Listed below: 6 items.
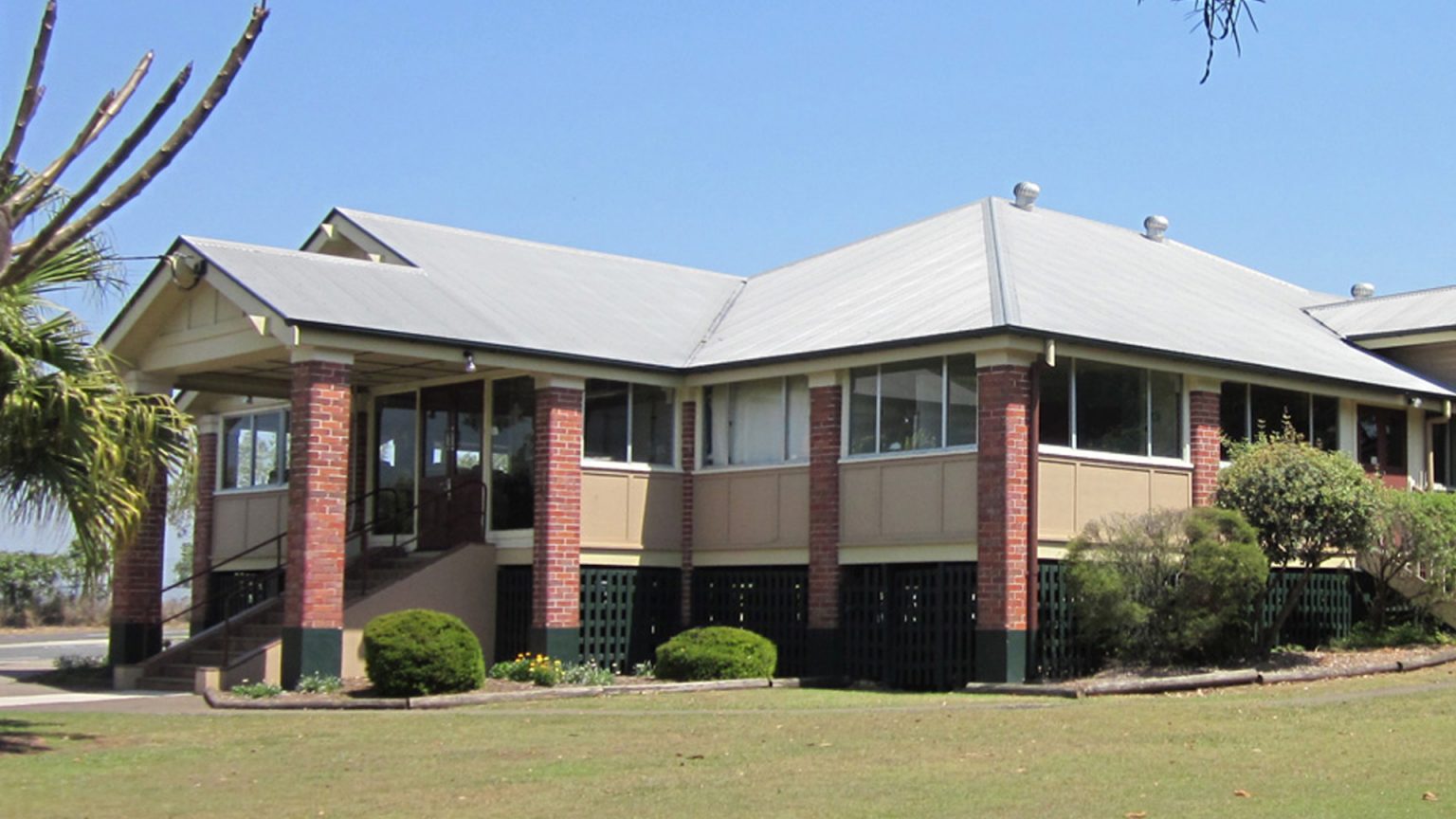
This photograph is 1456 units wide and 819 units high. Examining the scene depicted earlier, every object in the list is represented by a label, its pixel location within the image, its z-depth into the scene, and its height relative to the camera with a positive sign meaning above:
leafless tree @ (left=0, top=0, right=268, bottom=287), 7.49 +1.69
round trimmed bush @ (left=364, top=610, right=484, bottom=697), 20.56 -0.92
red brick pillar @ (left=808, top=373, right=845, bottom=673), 23.59 +0.63
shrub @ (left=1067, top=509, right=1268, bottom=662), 21.02 +0.03
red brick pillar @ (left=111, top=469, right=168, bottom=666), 25.56 -0.41
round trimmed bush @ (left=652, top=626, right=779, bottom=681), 22.78 -0.96
